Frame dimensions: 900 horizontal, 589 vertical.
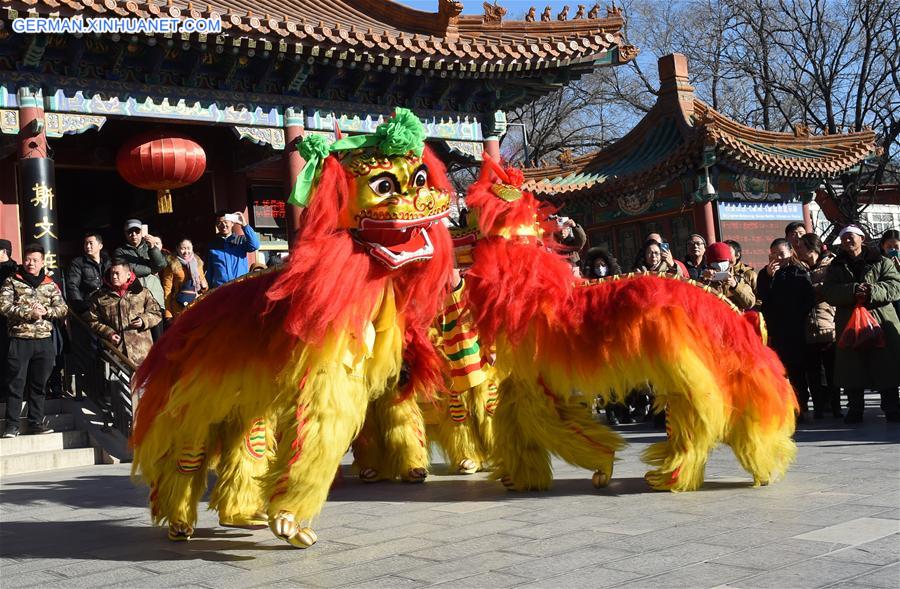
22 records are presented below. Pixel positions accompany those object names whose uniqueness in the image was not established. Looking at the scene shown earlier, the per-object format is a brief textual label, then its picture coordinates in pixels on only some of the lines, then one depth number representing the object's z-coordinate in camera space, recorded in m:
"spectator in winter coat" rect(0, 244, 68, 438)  7.46
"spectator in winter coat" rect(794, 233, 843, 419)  7.88
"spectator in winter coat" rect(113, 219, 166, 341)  8.55
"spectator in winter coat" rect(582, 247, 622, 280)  7.84
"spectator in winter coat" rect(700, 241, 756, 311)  6.89
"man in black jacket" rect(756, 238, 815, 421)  7.85
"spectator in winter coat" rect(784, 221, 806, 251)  8.41
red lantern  9.94
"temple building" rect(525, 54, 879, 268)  15.35
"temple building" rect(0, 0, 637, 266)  9.47
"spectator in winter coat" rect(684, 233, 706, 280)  7.57
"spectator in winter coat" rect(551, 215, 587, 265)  5.92
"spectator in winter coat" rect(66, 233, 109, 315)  8.46
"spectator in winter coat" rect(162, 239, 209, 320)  8.54
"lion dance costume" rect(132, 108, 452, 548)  3.94
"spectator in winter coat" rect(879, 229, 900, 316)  8.14
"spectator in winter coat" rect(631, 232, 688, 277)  6.85
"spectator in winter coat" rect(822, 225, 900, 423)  7.19
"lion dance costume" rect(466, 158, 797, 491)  4.92
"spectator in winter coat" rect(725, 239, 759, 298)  7.70
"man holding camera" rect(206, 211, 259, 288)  7.56
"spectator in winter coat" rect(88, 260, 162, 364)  8.05
